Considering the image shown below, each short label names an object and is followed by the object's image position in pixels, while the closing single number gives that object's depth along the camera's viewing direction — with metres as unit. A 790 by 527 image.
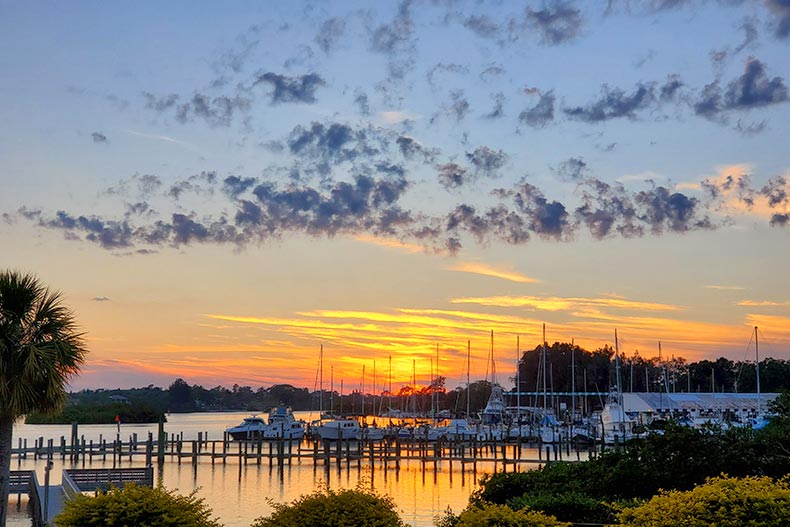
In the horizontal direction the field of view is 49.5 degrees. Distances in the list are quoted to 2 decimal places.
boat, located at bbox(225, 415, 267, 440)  104.00
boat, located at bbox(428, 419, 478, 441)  96.66
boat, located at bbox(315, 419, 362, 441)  104.12
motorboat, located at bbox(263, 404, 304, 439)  104.07
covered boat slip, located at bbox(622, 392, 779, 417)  100.81
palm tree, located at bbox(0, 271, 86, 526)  19.19
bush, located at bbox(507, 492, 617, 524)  18.22
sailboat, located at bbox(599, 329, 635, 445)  93.94
